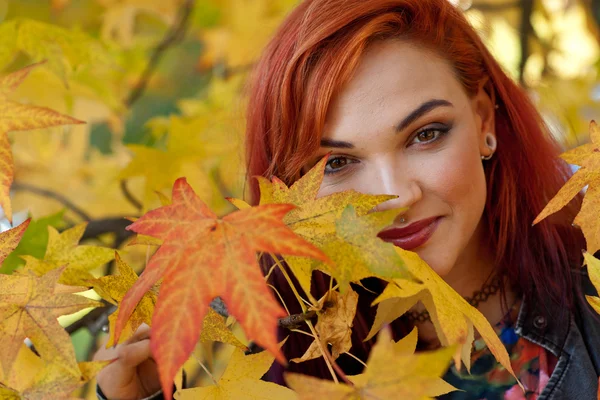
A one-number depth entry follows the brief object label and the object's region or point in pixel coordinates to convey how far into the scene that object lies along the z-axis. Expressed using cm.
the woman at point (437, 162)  91
